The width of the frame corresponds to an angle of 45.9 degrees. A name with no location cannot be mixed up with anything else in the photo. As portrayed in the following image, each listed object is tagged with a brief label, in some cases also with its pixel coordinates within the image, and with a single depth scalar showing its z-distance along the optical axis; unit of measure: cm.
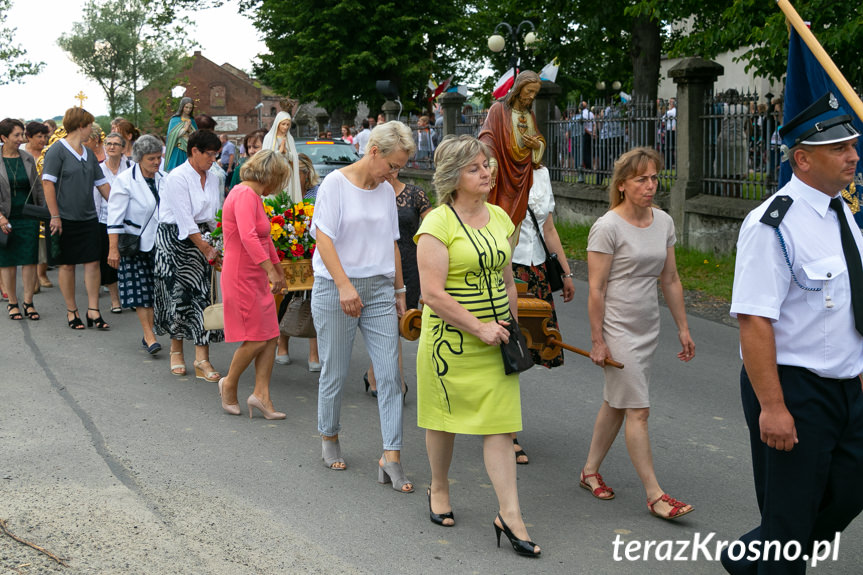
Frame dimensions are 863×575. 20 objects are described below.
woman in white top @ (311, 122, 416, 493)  560
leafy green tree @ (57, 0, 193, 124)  8731
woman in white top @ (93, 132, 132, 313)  1073
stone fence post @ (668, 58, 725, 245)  1480
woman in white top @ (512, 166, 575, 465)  643
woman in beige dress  513
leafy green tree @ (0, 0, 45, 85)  6500
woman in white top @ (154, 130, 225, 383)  790
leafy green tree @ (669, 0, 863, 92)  1192
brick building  10212
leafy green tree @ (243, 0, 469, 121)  3847
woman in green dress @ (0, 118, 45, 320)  1081
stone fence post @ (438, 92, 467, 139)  2659
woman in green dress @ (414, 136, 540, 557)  466
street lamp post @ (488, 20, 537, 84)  1859
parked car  2355
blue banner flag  382
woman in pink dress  684
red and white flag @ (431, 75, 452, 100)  2880
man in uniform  347
